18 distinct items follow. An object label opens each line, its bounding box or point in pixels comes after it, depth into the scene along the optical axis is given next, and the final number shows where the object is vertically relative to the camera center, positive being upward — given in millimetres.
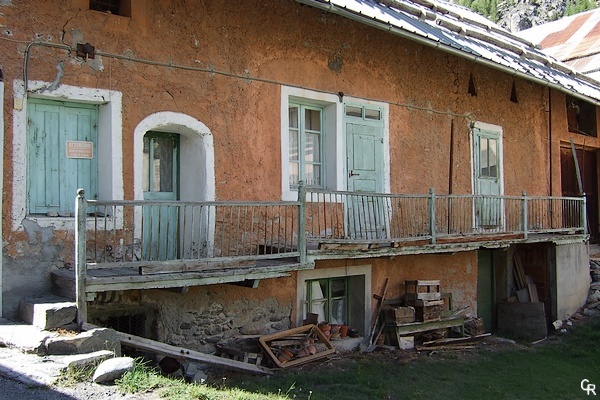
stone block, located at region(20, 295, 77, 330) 5863 -915
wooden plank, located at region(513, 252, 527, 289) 14000 -1273
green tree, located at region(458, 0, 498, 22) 47862 +16577
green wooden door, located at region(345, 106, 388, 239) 9781 +927
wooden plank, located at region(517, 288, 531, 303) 13945 -1781
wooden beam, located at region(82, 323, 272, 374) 6164 -1442
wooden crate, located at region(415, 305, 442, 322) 10562 -1661
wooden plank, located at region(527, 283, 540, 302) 13883 -1709
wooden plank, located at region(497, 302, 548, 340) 12773 -2185
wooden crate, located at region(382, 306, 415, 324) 10180 -1616
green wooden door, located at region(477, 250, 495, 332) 13250 -1557
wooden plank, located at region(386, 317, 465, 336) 10141 -1841
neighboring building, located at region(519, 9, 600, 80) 18734 +5828
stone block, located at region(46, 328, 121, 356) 5594 -1135
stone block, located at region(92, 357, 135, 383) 5148 -1269
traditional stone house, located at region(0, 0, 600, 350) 6832 +921
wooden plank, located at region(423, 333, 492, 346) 10526 -2181
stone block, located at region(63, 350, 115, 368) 5281 -1217
